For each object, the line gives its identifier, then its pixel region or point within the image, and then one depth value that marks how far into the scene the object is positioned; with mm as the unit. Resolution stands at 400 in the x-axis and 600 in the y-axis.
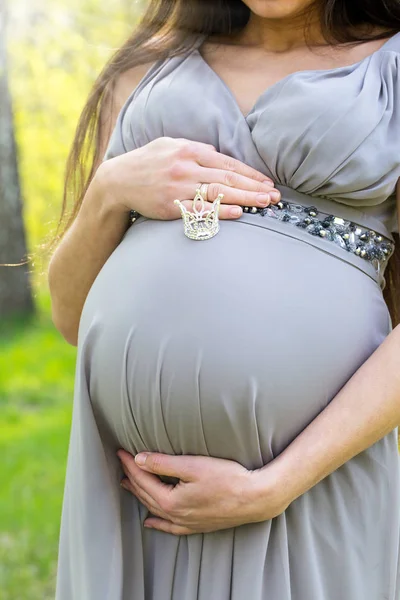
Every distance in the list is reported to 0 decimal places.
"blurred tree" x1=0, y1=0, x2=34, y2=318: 7316
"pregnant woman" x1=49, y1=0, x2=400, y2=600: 1555
